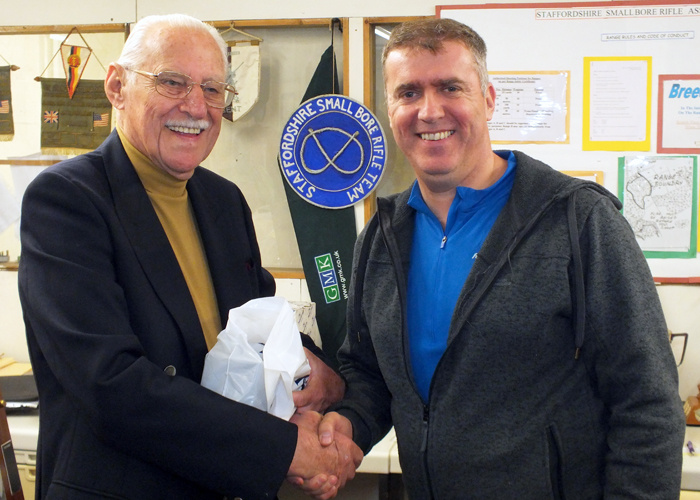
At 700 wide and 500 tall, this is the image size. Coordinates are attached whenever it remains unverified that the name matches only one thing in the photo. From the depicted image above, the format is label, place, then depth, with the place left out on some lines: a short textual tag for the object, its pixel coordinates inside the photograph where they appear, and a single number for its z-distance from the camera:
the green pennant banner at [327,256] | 2.44
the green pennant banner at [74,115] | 2.55
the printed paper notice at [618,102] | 2.24
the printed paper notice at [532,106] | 2.28
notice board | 2.23
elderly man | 1.06
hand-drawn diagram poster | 2.25
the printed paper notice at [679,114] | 2.22
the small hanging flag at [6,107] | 2.59
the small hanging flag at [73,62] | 2.51
